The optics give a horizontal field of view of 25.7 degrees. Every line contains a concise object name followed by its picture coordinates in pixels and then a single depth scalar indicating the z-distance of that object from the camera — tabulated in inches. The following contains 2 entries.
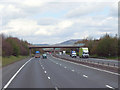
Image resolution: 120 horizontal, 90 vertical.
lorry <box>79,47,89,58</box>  3243.1
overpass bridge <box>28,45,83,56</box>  5312.0
